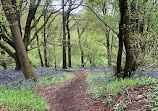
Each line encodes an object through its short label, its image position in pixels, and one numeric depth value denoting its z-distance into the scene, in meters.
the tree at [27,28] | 9.02
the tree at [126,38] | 5.25
